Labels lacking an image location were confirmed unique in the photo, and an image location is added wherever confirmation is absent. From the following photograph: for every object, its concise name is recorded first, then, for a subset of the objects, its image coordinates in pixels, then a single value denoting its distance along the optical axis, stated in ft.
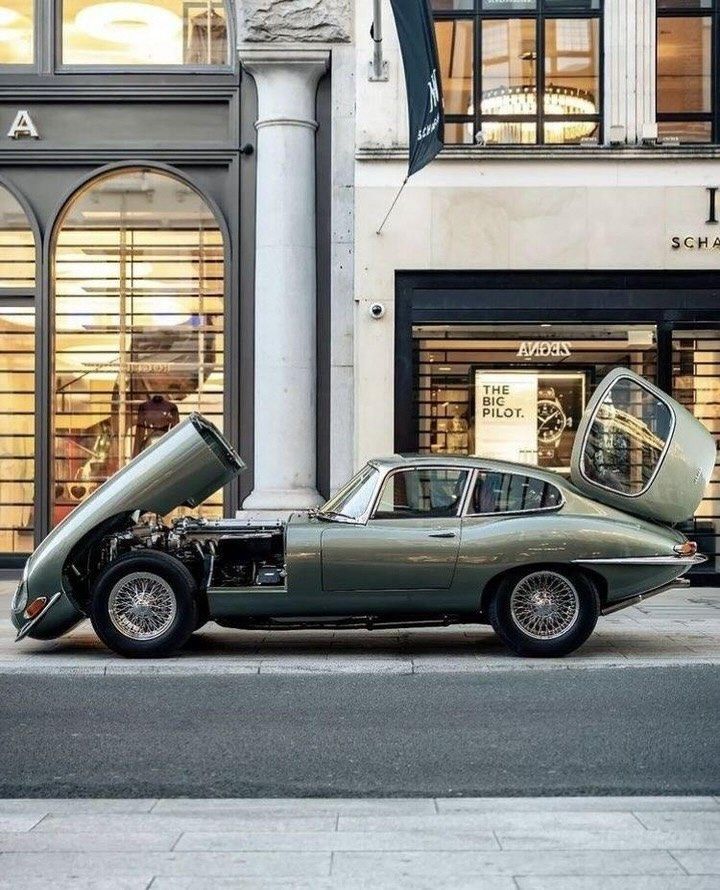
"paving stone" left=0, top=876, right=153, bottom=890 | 15.88
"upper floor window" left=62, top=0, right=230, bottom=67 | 54.95
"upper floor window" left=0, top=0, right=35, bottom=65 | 54.90
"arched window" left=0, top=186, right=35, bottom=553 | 54.54
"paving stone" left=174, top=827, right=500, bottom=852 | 17.46
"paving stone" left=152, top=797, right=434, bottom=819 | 19.47
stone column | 52.80
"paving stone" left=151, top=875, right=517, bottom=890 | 15.75
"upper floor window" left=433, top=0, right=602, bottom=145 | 53.11
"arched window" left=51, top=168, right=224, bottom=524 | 54.60
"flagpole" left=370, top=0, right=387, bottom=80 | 50.85
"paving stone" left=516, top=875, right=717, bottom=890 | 15.69
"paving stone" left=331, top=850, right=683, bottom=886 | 16.29
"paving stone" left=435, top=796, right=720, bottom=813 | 19.60
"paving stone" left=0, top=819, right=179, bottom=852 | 17.51
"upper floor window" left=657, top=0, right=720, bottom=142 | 52.95
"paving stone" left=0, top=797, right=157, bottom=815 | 19.74
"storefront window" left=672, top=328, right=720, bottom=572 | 52.54
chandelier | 53.06
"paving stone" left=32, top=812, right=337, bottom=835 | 18.53
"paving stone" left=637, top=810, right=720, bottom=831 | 18.47
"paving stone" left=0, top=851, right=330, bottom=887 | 16.39
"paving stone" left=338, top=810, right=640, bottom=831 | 18.47
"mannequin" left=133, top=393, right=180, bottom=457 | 54.60
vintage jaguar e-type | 33.45
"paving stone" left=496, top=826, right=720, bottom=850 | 17.46
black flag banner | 45.91
